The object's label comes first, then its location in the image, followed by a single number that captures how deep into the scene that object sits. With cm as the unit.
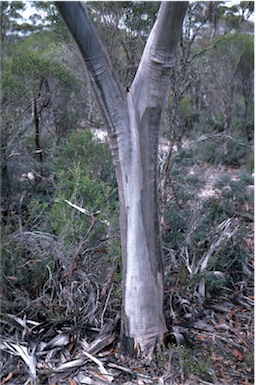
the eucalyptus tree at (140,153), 320
